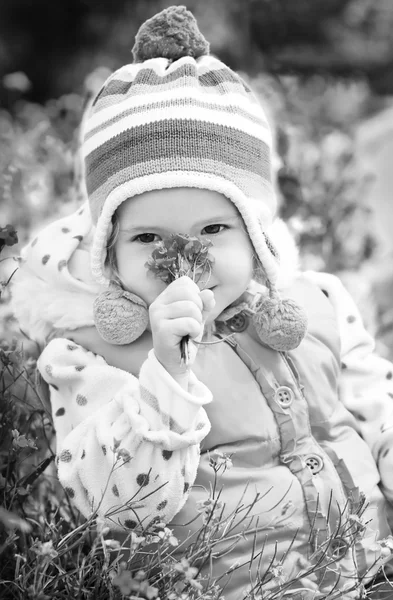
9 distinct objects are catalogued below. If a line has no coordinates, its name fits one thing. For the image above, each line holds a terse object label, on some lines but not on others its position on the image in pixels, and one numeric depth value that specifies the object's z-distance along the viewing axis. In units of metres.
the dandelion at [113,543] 1.25
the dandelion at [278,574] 1.35
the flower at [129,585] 1.18
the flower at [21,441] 1.46
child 1.45
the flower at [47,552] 1.19
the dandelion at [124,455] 1.36
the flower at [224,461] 1.36
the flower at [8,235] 1.48
